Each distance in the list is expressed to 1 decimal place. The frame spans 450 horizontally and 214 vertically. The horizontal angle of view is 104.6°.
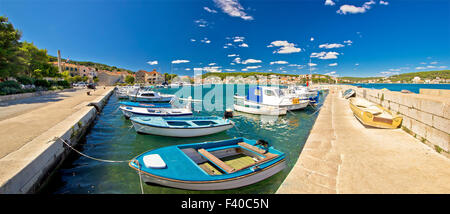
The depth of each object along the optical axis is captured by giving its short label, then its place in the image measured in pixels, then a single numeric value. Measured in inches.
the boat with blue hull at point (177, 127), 444.8
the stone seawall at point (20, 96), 745.1
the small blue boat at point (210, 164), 201.5
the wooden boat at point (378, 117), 396.2
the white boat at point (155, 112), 638.5
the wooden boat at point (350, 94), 1397.5
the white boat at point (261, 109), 788.3
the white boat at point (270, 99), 889.0
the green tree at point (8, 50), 845.1
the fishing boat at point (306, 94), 1125.1
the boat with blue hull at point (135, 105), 794.8
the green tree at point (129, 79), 4484.3
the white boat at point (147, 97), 1274.6
